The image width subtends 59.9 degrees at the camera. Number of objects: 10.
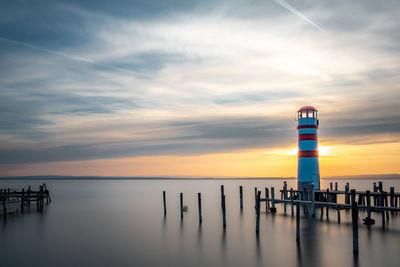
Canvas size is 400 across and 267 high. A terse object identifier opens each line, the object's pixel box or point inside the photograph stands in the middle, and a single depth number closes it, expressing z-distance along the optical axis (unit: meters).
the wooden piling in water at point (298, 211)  18.48
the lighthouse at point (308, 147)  27.64
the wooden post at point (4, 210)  32.35
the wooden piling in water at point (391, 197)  25.91
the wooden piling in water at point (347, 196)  27.72
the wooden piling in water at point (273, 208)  31.61
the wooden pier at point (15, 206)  34.72
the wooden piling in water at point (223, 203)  25.24
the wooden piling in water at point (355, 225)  16.12
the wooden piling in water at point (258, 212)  22.11
